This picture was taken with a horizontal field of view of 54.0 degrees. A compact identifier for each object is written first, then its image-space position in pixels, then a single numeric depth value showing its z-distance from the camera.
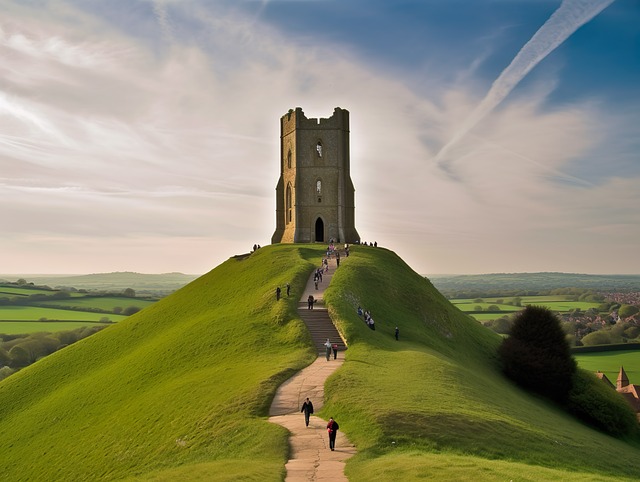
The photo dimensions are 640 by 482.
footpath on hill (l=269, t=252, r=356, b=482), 22.59
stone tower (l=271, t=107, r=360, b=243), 80.75
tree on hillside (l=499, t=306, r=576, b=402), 49.97
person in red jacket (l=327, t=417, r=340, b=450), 24.81
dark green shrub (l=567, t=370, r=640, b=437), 47.08
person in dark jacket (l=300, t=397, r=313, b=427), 27.56
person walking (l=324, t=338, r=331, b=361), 39.31
